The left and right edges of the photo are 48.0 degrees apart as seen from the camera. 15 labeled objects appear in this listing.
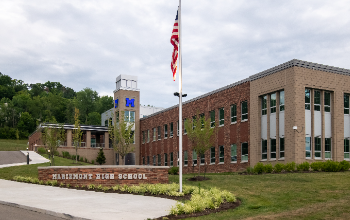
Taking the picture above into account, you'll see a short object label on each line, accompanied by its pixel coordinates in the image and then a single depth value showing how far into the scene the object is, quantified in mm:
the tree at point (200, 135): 26719
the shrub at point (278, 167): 28453
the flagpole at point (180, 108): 18447
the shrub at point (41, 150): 57594
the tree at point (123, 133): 40000
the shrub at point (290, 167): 28172
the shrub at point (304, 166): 27969
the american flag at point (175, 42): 19500
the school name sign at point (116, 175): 21984
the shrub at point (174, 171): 34047
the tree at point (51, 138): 36875
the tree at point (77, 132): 49388
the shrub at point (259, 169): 29156
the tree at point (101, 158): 59469
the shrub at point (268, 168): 28734
